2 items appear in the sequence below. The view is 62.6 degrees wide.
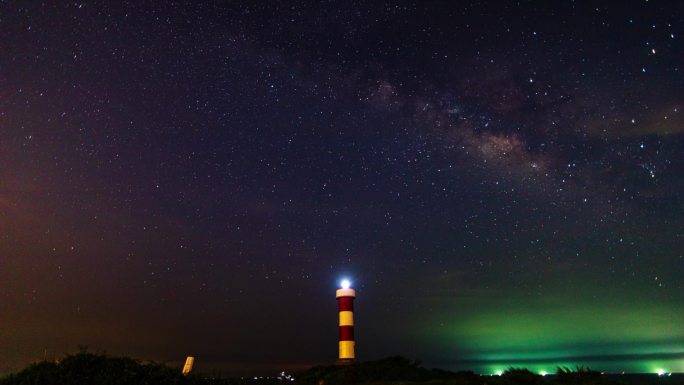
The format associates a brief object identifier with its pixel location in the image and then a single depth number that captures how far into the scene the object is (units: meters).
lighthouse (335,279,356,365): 19.45
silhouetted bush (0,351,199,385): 10.05
